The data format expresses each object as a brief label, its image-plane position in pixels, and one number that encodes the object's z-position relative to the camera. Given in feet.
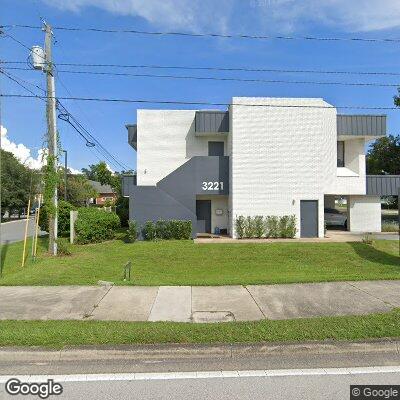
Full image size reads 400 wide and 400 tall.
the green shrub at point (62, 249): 45.24
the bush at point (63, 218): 59.93
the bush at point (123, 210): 84.02
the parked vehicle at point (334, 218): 77.77
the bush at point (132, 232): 55.62
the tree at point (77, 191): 148.05
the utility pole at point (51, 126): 45.14
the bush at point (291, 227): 58.65
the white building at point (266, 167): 58.75
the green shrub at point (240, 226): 58.70
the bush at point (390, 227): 70.14
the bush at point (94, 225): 54.29
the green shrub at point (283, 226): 58.71
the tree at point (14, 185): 140.15
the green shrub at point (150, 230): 56.29
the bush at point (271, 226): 59.00
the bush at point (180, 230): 56.34
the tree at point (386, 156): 142.08
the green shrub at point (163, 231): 56.44
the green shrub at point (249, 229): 58.63
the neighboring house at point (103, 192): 270.67
